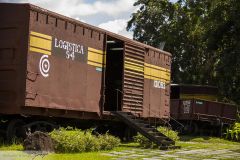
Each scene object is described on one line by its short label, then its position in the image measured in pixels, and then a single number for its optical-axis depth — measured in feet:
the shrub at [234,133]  73.00
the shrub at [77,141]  38.17
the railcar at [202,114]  77.05
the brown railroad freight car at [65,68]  39.83
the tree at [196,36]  84.17
